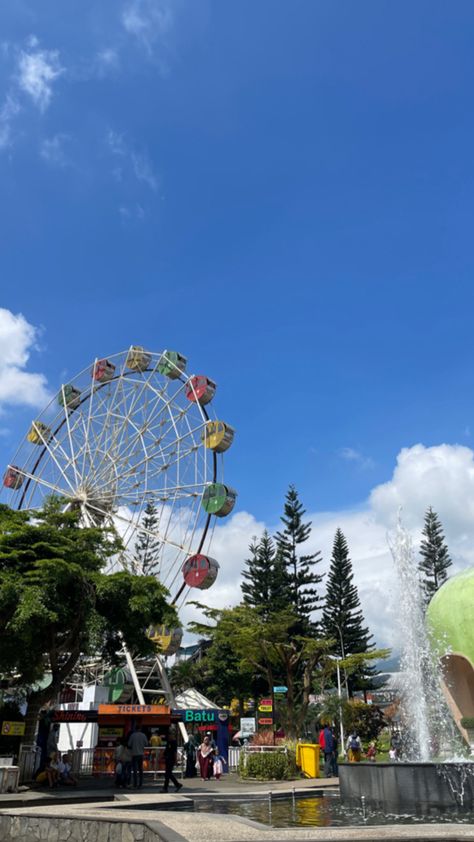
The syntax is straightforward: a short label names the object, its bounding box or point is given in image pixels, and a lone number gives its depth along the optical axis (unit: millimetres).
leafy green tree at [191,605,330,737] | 26344
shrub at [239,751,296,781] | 18703
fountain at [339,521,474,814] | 10227
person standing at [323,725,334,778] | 19438
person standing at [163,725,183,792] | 14945
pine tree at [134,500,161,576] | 59281
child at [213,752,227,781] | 20172
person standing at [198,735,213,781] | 19984
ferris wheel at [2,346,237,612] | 29516
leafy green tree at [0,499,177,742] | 15227
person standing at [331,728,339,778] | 19872
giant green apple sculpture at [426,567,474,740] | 15602
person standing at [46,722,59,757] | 19461
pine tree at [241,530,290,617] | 53656
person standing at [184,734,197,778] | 21266
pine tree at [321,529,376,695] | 53281
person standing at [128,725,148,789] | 15820
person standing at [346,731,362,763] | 21141
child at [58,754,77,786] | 16516
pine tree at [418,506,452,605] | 55141
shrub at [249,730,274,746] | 21344
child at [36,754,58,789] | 15895
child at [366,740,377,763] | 30978
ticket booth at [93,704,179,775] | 22391
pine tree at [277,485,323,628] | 53125
